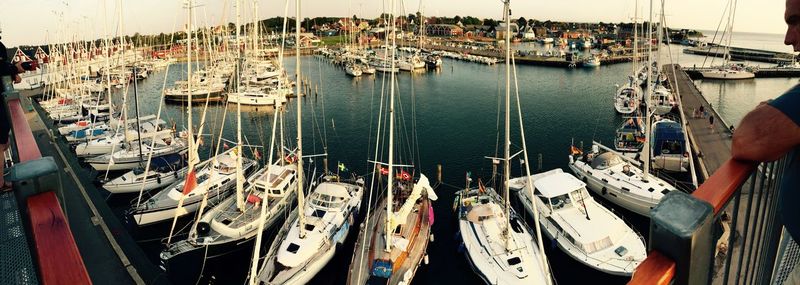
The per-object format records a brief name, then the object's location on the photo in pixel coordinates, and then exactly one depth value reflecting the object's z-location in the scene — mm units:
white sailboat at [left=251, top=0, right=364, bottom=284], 17391
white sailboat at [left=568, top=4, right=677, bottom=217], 23219
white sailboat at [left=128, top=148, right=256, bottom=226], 23312
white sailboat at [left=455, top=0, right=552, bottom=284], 16672
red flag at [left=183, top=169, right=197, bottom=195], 22650
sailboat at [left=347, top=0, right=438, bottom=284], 16656
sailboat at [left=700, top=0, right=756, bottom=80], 69562
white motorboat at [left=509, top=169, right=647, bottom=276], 17953
